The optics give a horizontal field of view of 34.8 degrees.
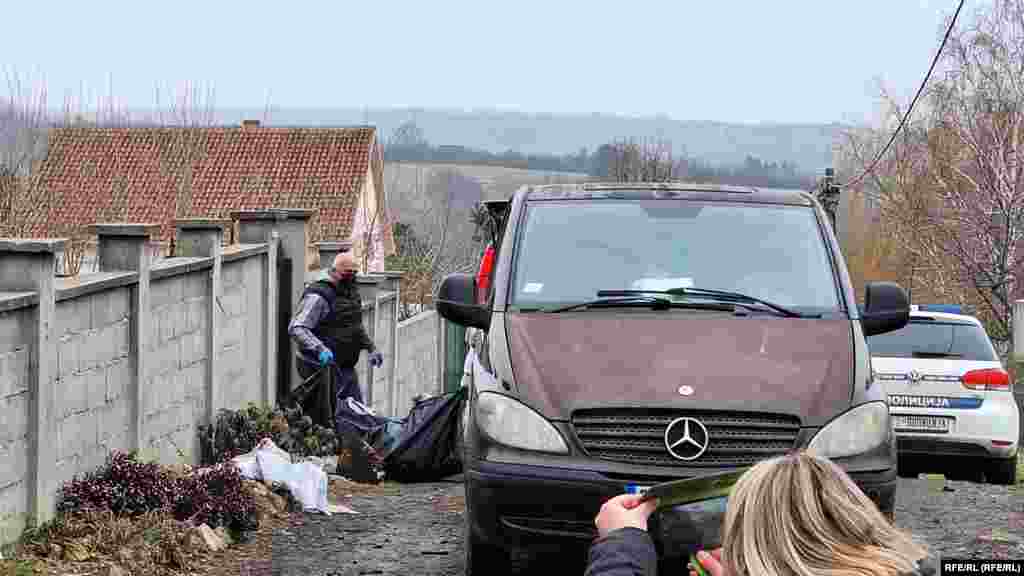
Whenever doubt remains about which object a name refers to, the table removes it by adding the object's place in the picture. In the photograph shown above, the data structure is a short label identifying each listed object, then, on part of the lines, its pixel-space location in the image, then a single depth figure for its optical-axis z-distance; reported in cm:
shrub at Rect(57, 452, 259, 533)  888
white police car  1342
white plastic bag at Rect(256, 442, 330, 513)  1032
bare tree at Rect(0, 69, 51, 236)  2197
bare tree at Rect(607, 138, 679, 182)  6219
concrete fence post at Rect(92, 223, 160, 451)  1002
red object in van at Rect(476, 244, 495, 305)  1200
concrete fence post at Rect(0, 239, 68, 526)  822
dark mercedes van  706
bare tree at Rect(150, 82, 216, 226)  3228
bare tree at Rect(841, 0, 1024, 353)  4328
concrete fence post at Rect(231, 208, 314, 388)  1429
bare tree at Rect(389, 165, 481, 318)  3812
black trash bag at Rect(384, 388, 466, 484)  1138
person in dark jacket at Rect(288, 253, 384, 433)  1348
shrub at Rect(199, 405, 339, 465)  1207
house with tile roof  4375
